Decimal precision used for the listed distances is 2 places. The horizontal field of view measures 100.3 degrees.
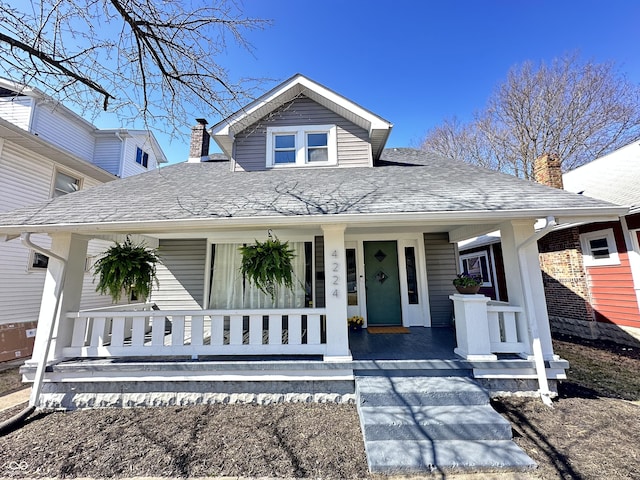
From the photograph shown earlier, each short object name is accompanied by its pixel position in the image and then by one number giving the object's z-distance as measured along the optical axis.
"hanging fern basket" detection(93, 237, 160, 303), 4.39
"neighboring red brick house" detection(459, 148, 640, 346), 6.53
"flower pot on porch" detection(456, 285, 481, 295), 4.35
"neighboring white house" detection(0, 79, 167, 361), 6.81
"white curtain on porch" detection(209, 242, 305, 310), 6.09
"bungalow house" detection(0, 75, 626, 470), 3.80
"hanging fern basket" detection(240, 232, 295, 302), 4.35
